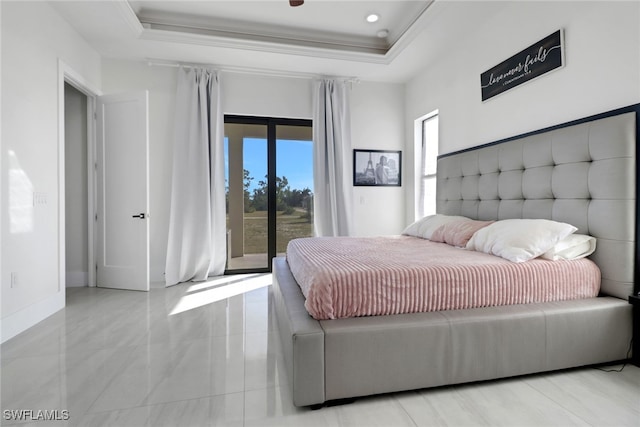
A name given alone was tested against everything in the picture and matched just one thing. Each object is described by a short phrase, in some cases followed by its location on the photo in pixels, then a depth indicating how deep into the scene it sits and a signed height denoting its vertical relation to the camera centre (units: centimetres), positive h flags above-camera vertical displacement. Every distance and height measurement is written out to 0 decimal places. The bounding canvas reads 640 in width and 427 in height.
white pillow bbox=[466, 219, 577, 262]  182 -18
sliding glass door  407 +34
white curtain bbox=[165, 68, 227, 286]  362 +42
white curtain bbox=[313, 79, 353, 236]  400 +62
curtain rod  360 +172
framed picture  422 +58
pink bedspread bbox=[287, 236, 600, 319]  150 -38
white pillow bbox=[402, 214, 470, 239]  288 -16
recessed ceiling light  309 +194
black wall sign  222 +113
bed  140 -57
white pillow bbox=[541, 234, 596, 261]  183 -24
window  395 +61
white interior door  330 +21
